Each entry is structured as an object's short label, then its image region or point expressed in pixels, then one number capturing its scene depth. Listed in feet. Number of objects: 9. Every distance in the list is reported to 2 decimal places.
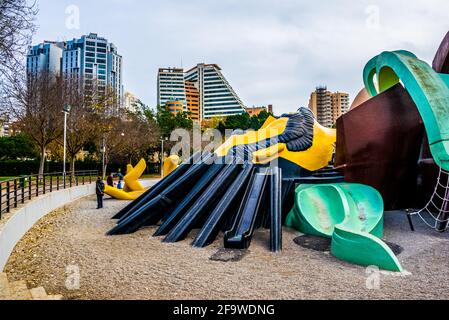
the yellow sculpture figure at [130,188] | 50.75
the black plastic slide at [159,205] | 28.50
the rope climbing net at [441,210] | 26.73
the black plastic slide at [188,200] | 27.84
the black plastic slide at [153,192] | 33.24
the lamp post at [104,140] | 81.48
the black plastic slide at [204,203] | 26.02
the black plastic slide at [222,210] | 24.57
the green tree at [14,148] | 114.42
